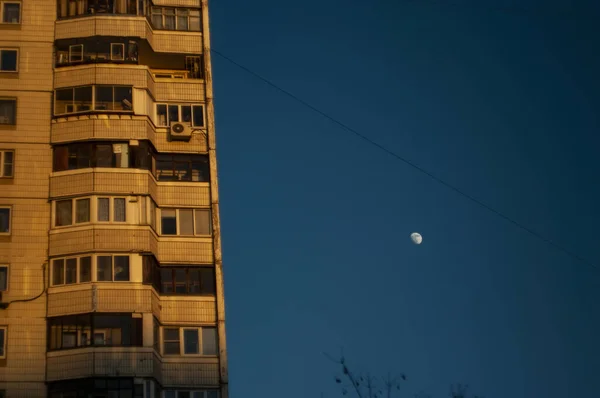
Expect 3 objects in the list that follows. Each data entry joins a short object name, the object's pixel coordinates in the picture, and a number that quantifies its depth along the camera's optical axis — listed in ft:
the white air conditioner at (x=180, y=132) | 180.45
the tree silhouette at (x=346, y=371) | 176.96
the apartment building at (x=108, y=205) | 164.45
